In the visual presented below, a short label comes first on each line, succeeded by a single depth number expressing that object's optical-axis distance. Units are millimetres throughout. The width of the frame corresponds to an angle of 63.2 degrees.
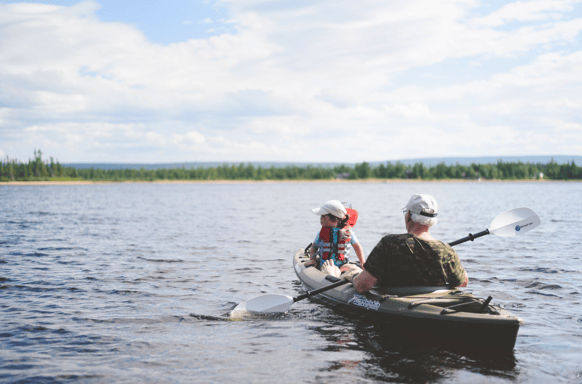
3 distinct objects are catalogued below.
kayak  6461
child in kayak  9289
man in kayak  6547
